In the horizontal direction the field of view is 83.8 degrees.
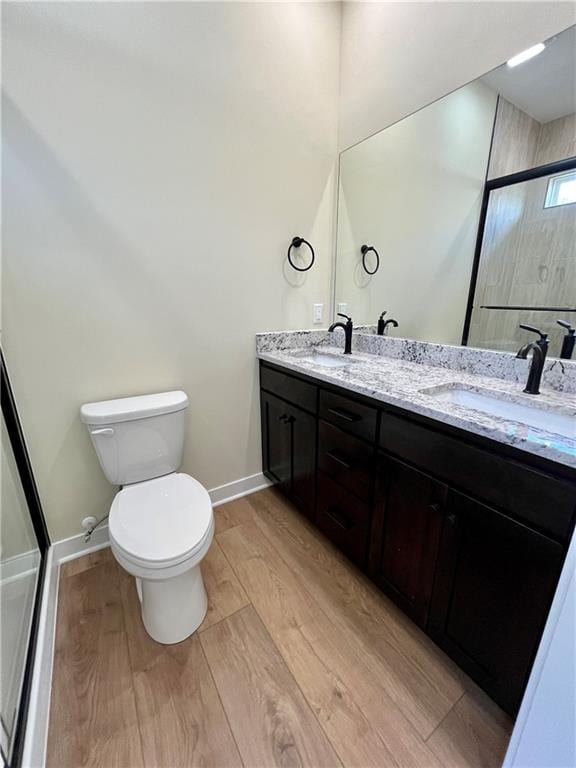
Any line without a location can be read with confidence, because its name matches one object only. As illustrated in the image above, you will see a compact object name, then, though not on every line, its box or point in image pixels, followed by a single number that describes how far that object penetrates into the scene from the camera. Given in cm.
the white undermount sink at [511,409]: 102
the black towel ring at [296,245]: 185
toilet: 107
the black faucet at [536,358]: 110
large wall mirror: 114
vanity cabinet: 80
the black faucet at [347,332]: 187
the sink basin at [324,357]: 183
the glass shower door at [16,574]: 85
